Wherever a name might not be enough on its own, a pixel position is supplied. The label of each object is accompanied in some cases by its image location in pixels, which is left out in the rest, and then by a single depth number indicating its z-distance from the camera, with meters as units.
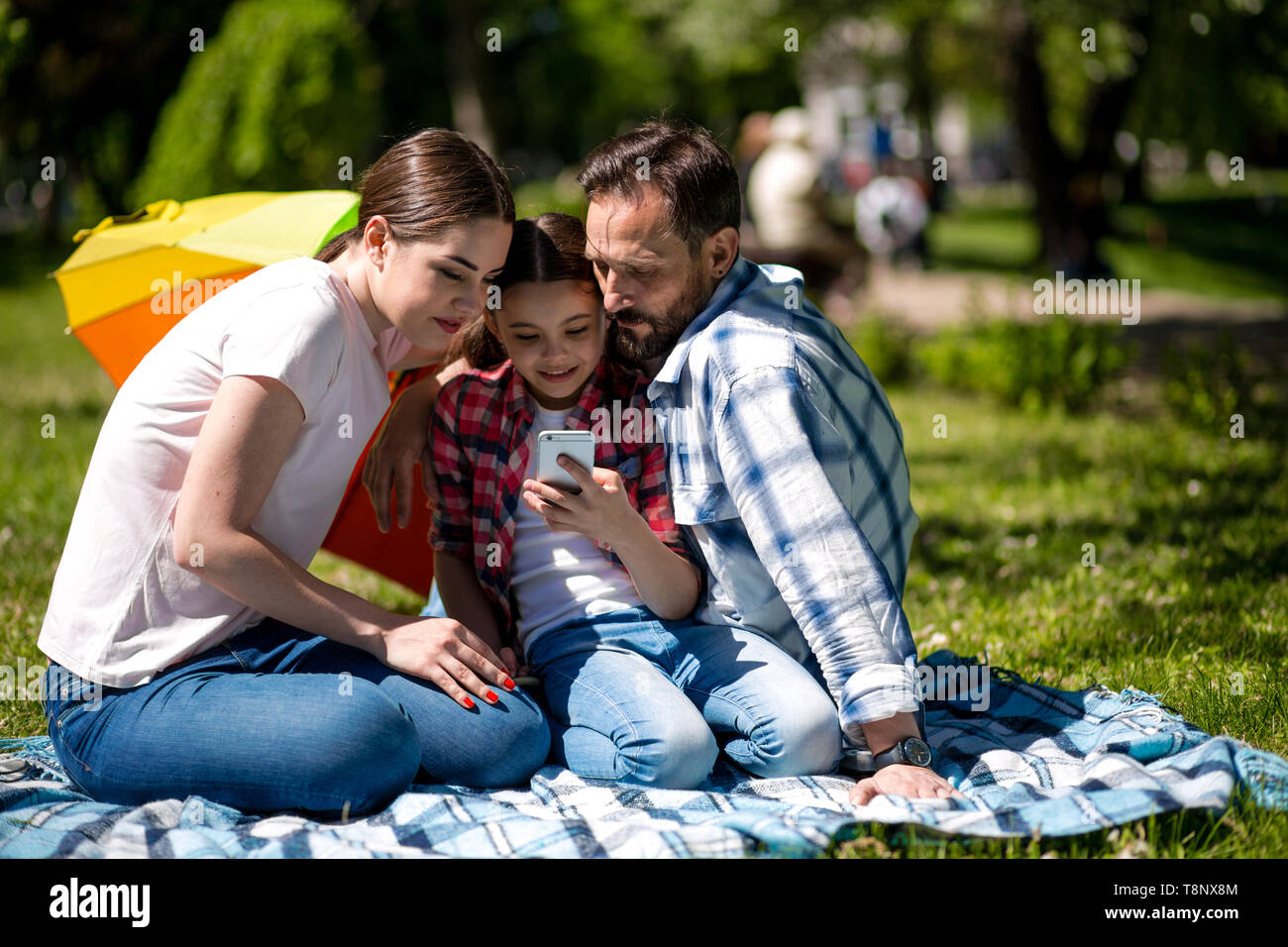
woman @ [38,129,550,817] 2.77
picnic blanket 2.56
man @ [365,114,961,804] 2.88
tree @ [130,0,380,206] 9.33
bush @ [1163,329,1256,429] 7.34
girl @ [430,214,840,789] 3.00
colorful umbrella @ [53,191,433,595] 3.66
